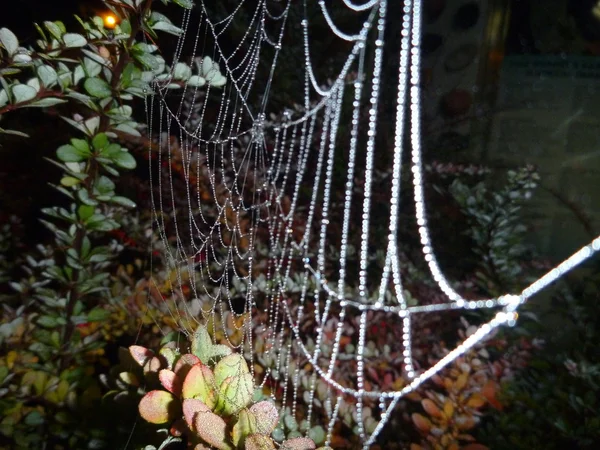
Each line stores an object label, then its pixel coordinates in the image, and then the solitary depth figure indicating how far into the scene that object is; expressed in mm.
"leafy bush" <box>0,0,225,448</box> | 242
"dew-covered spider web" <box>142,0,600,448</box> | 349
